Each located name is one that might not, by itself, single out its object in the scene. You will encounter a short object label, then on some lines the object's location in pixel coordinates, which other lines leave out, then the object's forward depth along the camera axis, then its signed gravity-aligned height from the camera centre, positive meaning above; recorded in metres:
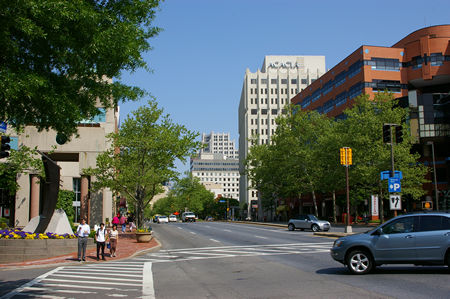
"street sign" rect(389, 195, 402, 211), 25.94 -0.72
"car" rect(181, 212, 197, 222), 83.12 -4.69
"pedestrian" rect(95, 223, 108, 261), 19.49 -1.94
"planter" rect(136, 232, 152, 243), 28.48 -2.86
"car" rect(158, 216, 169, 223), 80.88 -5.03
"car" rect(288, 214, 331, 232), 37.50 -2.91
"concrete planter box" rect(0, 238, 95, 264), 19.34 -2.49
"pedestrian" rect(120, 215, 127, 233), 40.69 -2.69
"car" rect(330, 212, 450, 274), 11.31 -1.43
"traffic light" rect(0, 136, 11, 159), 16.34 +1.78
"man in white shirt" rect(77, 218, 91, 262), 18.69 -1.90
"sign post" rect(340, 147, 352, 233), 34.25 +2.65
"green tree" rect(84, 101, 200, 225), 34.98 +3.14
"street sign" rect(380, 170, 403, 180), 29.02 +1.06
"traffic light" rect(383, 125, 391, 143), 25.80 +3.31
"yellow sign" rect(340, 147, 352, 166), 34.25 +2.65
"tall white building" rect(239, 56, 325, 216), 141.38 +31.31
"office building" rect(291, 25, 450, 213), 58.16 +16.05
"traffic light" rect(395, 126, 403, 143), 24.64 +3.11
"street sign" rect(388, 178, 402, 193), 26.98 +0.32
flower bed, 20.20 -1.93
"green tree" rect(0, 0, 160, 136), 8.00 +2.91
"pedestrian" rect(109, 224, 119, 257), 20.55 -2.14
